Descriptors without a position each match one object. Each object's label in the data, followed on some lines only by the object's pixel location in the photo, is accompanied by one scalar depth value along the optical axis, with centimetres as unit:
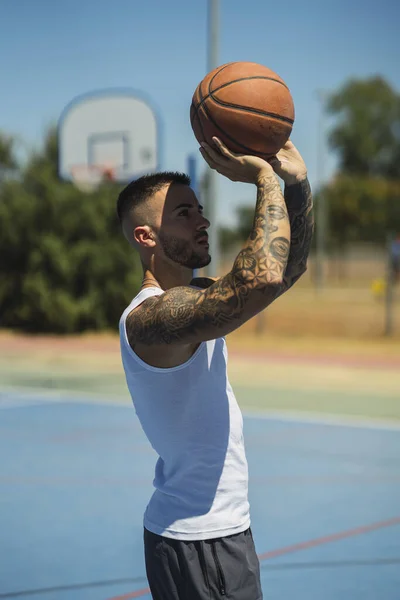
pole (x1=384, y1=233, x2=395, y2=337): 1876
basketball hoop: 1323
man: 251
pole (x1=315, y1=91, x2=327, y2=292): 3969
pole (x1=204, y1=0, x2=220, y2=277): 1191
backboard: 1267
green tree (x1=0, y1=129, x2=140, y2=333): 2127
